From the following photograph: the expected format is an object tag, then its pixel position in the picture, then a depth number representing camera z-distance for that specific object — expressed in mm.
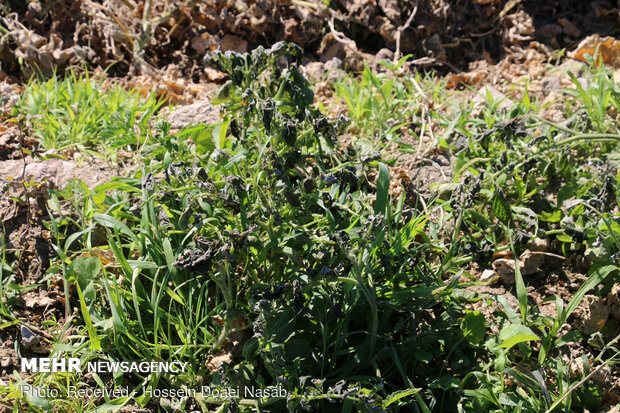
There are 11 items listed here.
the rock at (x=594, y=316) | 2318
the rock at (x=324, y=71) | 4162
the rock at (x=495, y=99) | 3565
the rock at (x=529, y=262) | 2598
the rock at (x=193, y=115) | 3490
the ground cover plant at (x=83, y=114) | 3039
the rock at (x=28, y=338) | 2291
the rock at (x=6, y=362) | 2248
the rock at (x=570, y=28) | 4766
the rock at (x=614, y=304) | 2348
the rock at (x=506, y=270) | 2547
